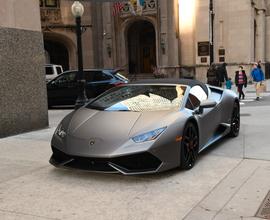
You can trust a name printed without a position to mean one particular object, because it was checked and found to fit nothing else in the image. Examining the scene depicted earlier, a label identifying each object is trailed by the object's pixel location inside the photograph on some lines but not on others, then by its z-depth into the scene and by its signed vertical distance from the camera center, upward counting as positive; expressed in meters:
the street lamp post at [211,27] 28.56 +2.00
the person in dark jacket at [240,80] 18.00 -1.03
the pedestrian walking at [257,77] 17.83 -0.94
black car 16.73 -0.92
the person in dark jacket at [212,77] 19.31 -0.92
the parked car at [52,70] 23.78 -0.45
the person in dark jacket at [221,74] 19.81 -0.85
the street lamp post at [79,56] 13.81 +0.15
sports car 5.61 -0.98
